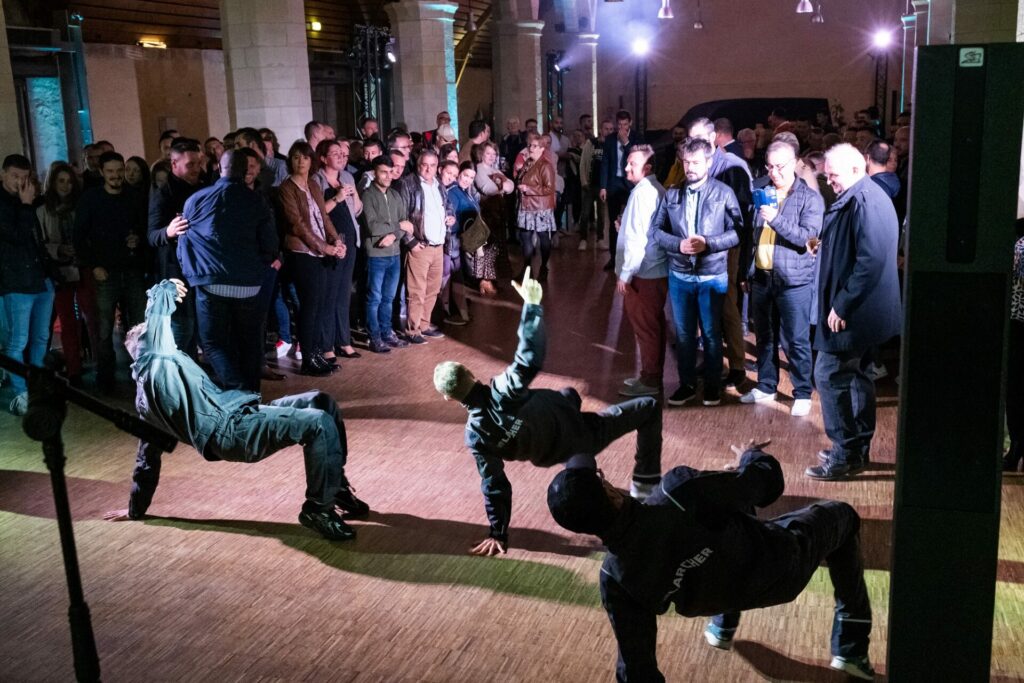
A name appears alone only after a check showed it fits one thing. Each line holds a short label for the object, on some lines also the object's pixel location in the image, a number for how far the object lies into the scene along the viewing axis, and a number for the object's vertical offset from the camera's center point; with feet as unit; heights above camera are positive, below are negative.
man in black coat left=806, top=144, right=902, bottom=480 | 15.53 -2.54
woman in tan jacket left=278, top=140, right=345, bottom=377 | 23.29 -2.04
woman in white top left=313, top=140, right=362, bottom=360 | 24.64 -1.75
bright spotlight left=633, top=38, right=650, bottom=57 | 82.02 +7.90
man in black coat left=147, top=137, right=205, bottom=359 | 21.29 -1.10
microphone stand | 8.13 -2.23
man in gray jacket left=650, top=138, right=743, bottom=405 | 19.49 -2.00
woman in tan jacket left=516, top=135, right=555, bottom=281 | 32.81 -1.53
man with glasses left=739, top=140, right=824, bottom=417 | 18.95 -2.43
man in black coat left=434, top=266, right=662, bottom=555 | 13.15 -3.66
